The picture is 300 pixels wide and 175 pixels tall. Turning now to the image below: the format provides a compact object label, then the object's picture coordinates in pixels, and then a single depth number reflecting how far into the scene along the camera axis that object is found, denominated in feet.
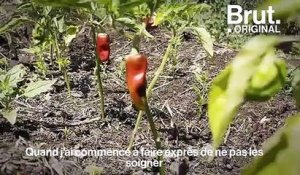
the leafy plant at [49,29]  3.89
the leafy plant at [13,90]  3.73
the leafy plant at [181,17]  3.34
